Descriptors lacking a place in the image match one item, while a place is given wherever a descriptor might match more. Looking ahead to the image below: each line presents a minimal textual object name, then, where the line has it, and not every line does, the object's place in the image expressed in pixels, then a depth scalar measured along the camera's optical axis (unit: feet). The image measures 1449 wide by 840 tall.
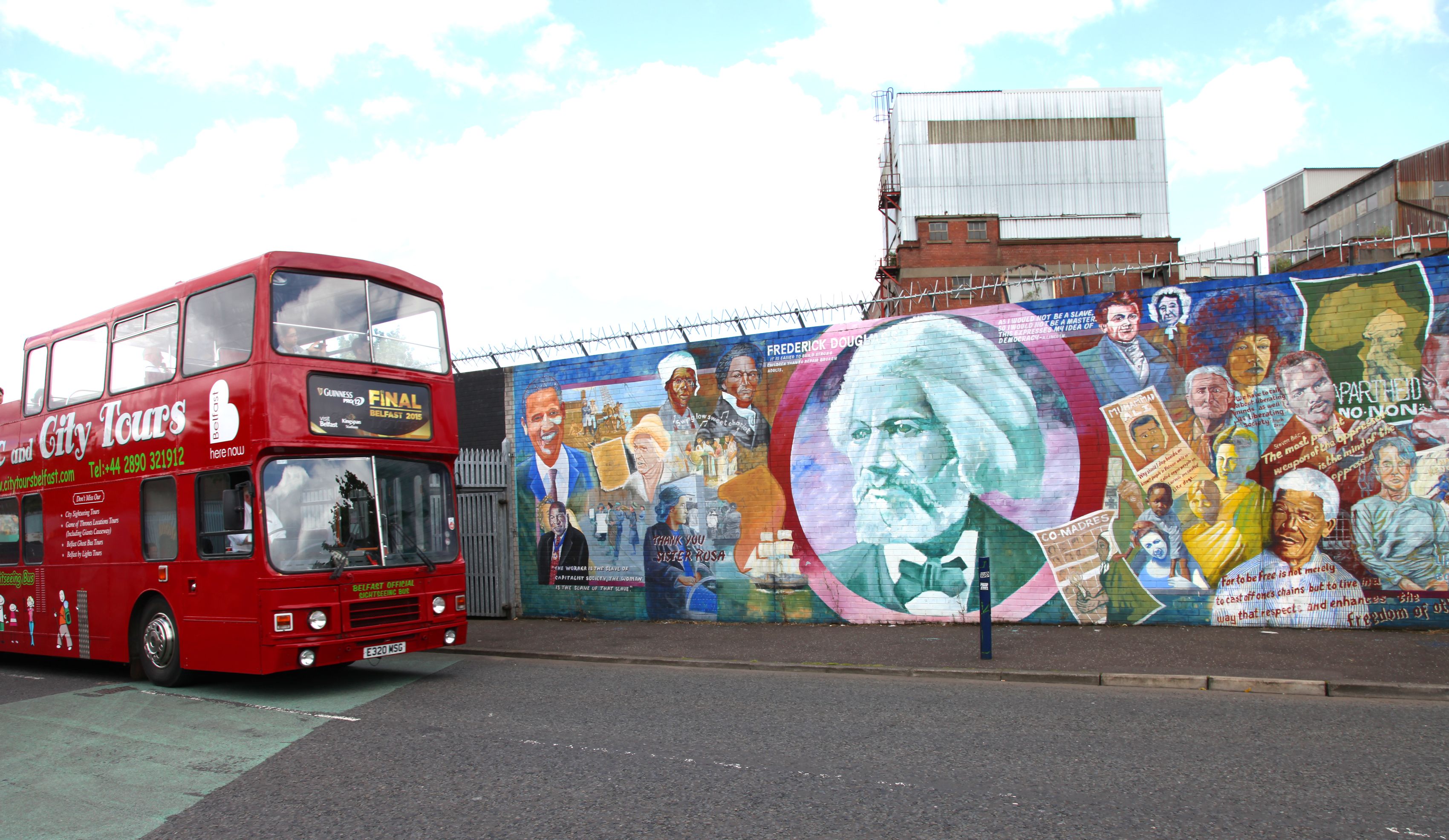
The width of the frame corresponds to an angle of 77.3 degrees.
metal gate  49.26
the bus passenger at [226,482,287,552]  28.37
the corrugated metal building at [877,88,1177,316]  147.84
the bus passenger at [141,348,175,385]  31.71
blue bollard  31.04
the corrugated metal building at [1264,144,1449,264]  132.57
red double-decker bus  28.48
